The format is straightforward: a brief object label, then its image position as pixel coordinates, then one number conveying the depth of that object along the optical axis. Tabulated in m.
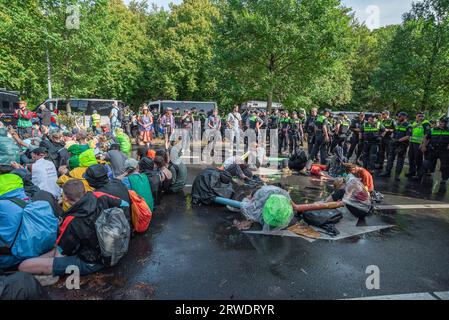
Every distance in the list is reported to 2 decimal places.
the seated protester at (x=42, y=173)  5.04
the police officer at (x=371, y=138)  9.84
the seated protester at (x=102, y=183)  4.15
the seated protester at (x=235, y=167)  7.41
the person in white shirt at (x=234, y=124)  14.05
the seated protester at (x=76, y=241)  3.38
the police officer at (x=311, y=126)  10.45
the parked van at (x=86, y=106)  17.88
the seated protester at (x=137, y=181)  5.08
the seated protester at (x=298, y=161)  9.55
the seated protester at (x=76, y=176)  4.50
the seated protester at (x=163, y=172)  6.20
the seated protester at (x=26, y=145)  6.76
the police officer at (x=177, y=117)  16.79
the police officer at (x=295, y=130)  12.44
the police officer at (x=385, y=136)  9.97
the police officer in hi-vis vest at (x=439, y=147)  8.27
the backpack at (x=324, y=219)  4.90
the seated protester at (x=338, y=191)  5.67
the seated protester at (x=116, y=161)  6.34
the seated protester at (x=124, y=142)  7.68
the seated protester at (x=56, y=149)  6.71
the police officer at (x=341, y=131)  10.44
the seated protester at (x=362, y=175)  5.87
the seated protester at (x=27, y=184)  4.53
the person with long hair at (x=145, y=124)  12.24
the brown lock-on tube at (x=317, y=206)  5.15
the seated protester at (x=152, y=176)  5.82
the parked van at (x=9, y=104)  14.52
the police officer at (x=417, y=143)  8.85
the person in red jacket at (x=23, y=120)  10.70
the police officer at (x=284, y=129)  12.78
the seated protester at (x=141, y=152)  6.90
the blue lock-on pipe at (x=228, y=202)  5.65
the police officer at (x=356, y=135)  10.73
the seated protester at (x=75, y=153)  5.66
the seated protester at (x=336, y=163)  9.15
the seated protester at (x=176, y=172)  7.00
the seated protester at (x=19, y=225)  3.30
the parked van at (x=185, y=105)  18.30
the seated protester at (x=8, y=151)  4.22
